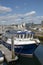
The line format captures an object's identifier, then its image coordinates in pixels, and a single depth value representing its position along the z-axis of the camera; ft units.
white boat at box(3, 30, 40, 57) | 27.27
